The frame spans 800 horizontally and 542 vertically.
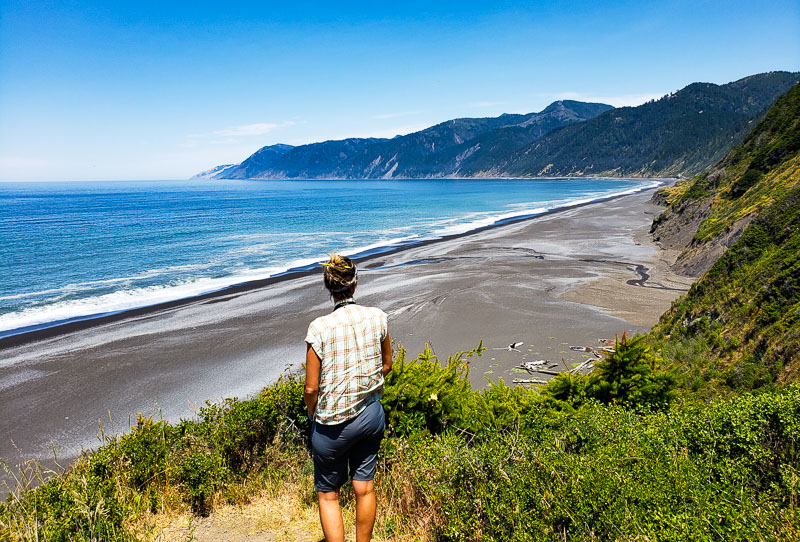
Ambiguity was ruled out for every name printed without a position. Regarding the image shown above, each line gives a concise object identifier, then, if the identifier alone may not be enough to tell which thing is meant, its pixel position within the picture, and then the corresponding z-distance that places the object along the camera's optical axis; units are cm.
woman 277
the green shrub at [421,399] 446
